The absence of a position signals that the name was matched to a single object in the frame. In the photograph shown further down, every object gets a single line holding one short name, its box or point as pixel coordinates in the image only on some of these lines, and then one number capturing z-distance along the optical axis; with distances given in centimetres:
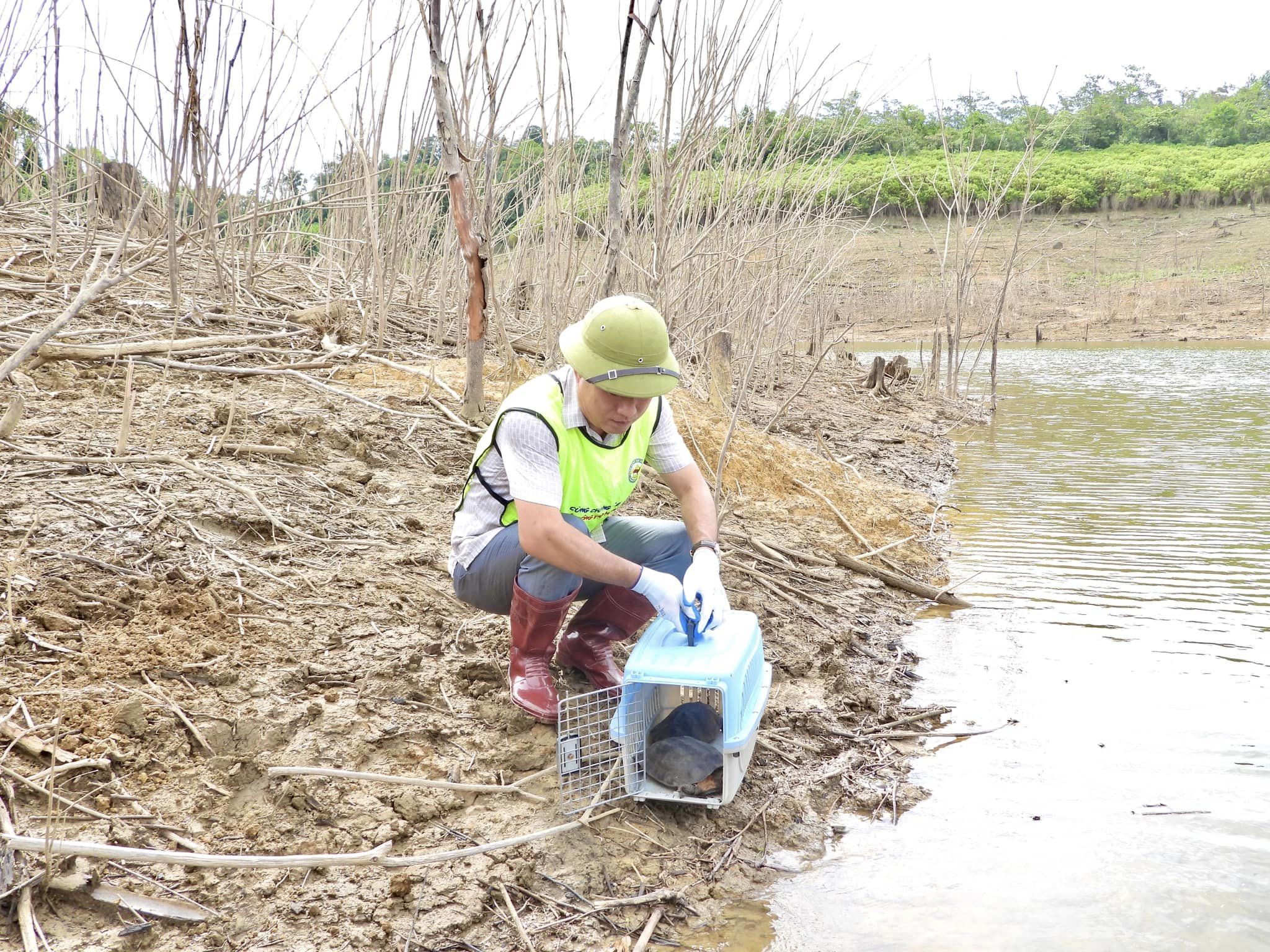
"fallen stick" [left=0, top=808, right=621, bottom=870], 167
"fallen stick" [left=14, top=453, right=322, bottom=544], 300
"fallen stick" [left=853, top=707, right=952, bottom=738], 297
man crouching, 233
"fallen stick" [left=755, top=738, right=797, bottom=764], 273
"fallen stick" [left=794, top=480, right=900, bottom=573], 472
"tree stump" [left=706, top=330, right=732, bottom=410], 684
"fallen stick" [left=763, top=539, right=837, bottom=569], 441
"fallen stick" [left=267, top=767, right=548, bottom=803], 216
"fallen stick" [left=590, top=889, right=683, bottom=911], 204
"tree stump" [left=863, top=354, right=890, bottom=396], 1066
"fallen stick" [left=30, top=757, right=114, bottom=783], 193
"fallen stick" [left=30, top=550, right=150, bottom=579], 261
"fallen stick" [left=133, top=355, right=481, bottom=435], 401
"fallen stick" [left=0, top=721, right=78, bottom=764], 199
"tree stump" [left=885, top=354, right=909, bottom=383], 1144
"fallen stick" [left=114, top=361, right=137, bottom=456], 286
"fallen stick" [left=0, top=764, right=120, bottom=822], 188
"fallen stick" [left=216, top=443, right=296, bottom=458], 350
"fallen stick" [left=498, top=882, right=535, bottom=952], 189
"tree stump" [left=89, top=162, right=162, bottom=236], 461
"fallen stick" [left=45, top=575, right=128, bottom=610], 252
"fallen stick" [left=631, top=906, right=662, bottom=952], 193
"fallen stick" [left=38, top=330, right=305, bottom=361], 355
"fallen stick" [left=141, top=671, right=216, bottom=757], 220
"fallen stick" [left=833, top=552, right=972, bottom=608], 428
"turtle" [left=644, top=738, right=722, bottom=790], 232
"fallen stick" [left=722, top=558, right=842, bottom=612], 397
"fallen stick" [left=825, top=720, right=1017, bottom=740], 291
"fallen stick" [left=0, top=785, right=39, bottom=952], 162
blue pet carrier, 219
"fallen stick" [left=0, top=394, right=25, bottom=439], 251
